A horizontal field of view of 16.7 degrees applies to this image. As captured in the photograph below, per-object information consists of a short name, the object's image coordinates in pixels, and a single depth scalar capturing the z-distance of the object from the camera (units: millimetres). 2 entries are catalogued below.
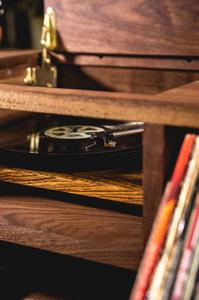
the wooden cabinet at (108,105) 678
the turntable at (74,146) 821
